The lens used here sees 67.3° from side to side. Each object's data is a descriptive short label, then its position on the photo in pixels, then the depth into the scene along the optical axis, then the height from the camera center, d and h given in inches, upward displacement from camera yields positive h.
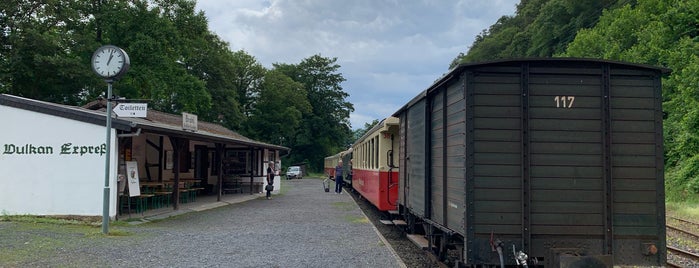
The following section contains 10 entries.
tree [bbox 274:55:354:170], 2551.7 +237.9
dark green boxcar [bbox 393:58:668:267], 197.6 +0.6
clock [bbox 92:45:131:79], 392.8 +72.8
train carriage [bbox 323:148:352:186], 1083.1 -8.9
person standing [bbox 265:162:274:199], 816.9 -32.8
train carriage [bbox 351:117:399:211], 445.9 -2.6
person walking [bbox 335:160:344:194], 938.1 -30.7
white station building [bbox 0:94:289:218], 450.9 -0.8
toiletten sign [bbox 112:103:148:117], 378.3 +36.0
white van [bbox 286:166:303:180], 1971.0 -47.0
